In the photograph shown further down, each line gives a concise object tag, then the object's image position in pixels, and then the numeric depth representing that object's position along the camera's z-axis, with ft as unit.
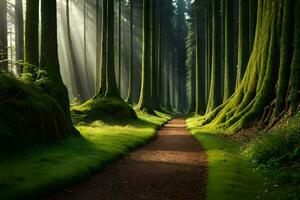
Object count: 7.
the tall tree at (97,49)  139.88
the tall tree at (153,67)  132.98
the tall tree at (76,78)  171.94
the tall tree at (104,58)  96.07
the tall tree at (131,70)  143.43
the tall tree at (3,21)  91.86
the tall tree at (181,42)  252.83
